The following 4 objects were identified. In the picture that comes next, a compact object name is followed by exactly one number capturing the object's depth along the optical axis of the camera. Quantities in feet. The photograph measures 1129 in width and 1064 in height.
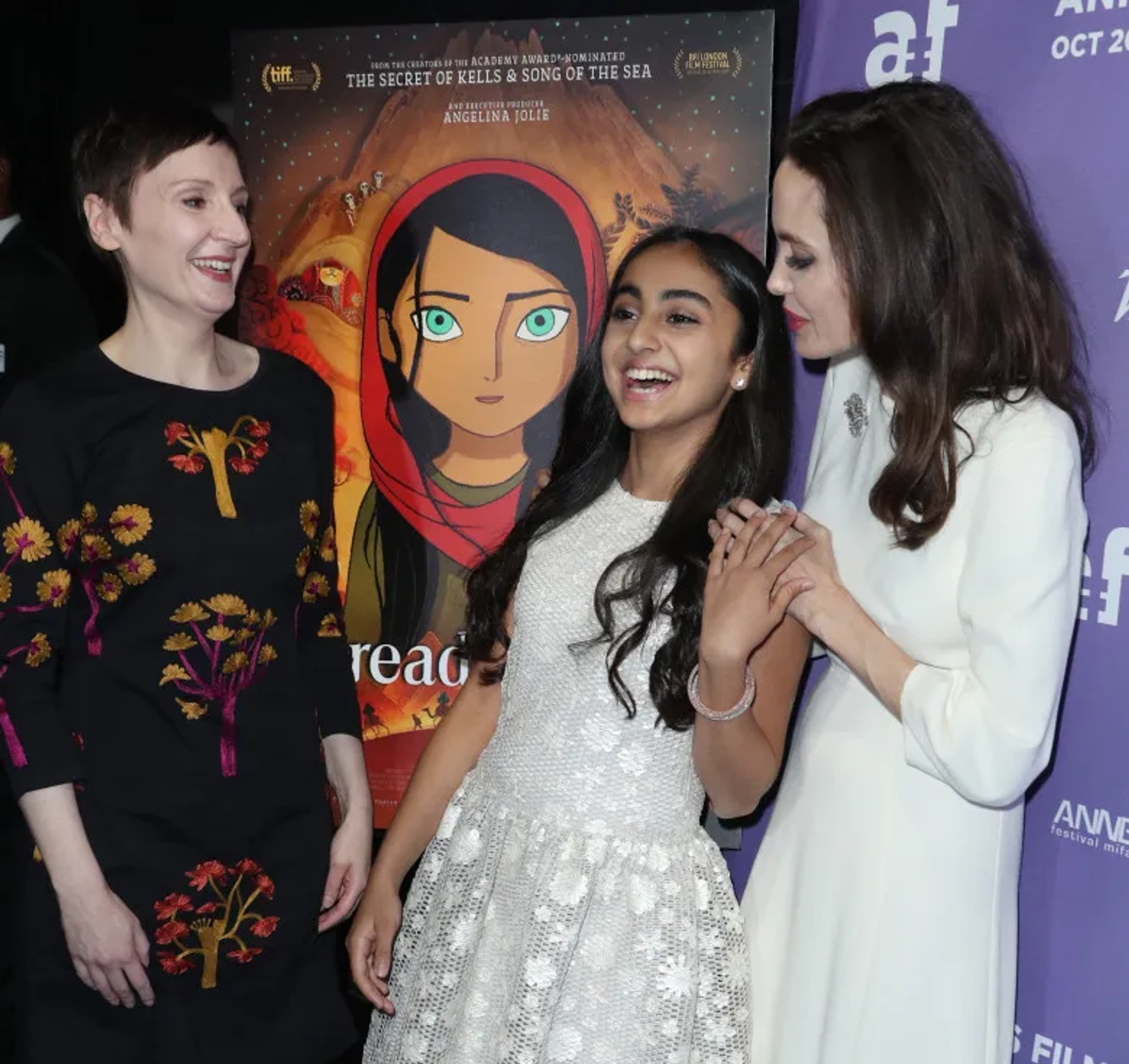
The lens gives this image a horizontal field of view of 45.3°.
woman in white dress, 5.13
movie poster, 8.25
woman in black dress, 5.70
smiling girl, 5.70
